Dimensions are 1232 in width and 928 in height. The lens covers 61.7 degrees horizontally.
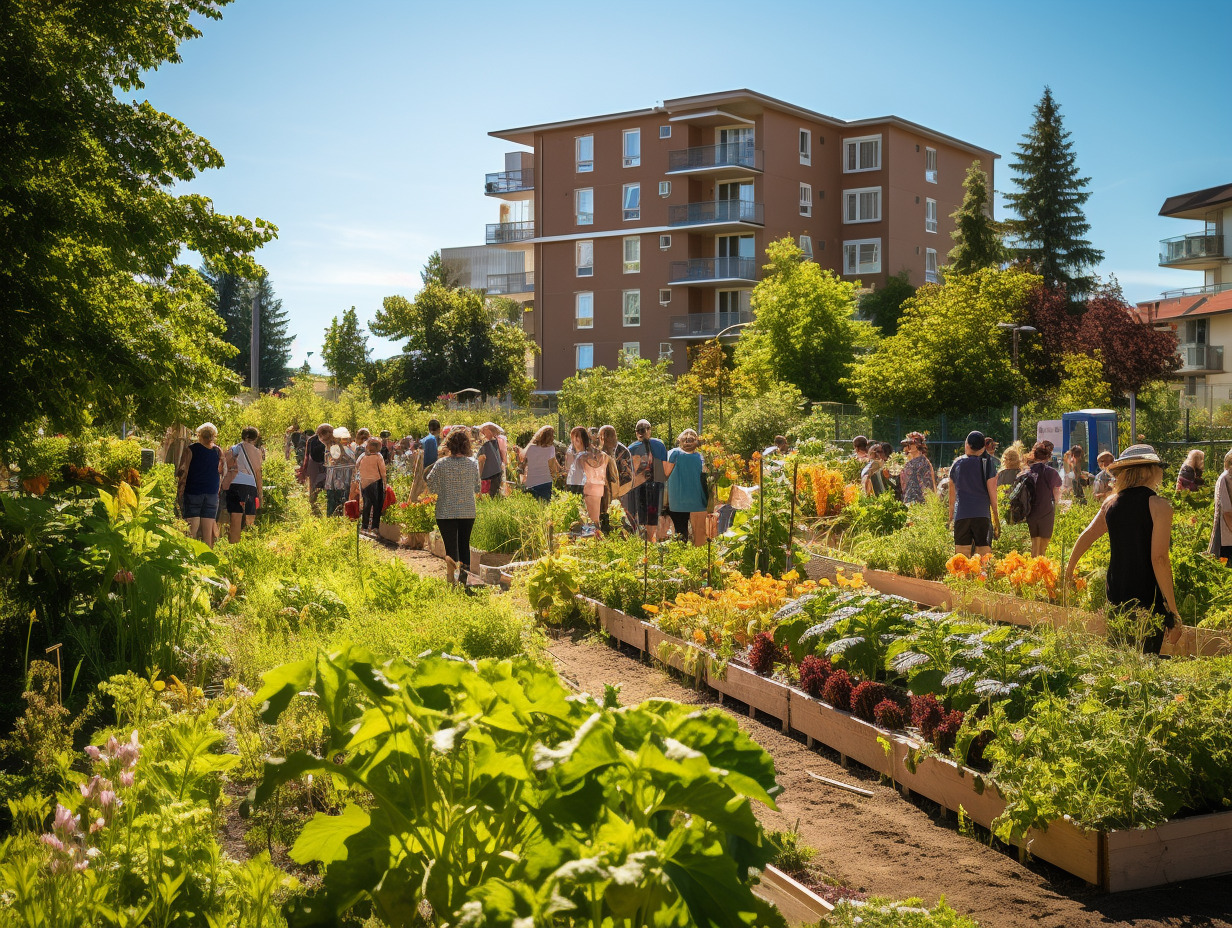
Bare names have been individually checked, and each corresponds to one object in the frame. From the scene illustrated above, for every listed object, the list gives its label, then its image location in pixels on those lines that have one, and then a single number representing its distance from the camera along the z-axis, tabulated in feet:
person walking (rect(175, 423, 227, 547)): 39.50
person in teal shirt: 40.27
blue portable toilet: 80.02
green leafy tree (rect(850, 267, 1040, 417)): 104.01
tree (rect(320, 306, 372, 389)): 181.88
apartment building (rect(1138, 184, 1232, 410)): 160.15
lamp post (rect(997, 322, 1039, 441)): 114.42
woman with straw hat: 21.48
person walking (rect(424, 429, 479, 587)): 34.81
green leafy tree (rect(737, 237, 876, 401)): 135.85
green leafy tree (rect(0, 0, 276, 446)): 19.75
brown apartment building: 161.58
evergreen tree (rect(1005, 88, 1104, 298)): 169.37
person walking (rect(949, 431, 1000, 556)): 35.86
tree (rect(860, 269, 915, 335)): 161.68
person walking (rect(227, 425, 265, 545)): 43.42
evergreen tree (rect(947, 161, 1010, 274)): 161.79
